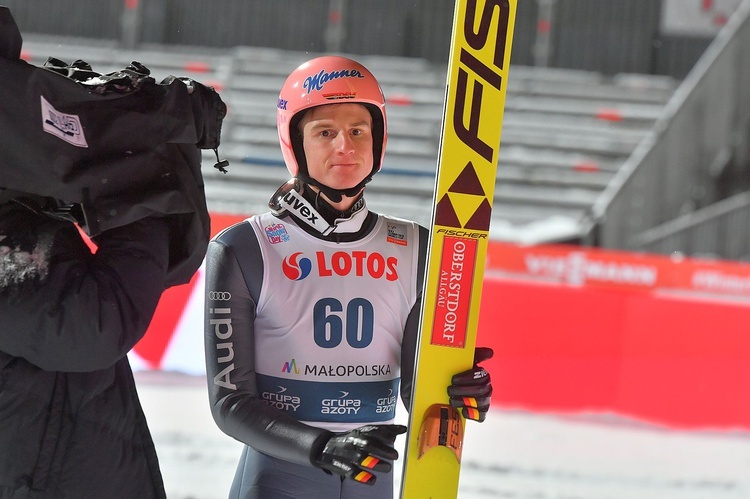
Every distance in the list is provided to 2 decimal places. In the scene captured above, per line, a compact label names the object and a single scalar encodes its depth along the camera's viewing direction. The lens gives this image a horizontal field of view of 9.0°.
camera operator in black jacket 9.84
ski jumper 10.31
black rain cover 9.85
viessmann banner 17.55
